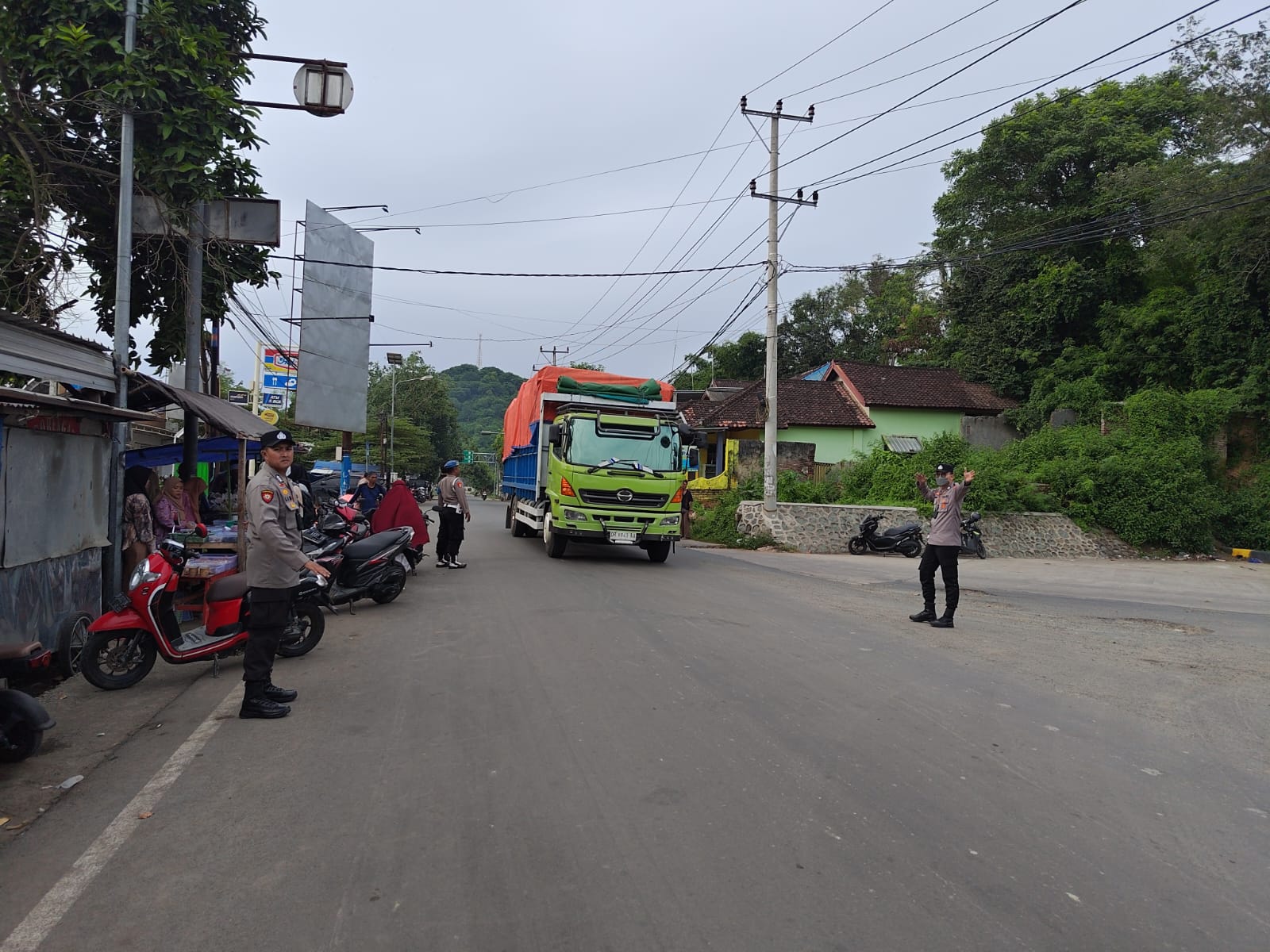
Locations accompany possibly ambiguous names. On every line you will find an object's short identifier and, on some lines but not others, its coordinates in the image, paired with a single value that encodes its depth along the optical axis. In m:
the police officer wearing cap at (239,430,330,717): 5.58
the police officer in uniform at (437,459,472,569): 13.62
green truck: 14.12
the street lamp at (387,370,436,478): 50.28
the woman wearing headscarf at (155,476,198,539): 9.95
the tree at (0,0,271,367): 9.08
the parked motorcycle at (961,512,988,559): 20.52
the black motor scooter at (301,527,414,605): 9.58
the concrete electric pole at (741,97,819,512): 21.17
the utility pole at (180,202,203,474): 11.12
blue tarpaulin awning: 11.12
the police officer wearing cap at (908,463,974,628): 9.05
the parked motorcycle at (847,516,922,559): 20.41
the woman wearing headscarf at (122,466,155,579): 9.03
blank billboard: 19.75
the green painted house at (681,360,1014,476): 33.53
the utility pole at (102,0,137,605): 8.91
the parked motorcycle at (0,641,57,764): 4.67
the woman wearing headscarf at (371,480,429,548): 12.17
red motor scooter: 6.38
